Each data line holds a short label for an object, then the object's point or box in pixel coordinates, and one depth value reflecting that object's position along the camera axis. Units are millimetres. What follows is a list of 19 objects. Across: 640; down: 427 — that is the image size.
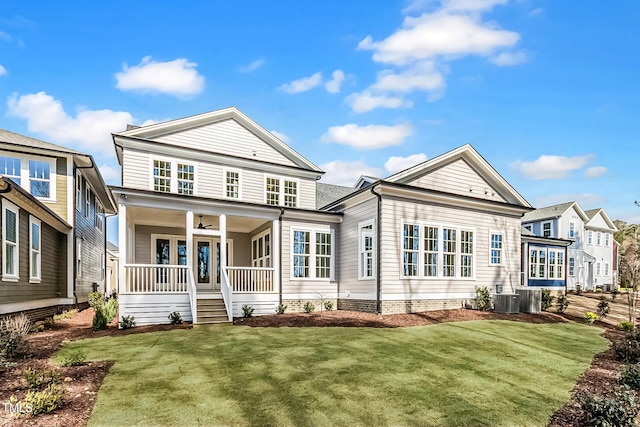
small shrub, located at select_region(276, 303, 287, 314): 14039
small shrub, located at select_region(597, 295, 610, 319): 15242
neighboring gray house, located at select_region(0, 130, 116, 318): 10562
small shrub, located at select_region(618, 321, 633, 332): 12489
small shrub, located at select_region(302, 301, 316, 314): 14219
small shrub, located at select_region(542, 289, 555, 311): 16500
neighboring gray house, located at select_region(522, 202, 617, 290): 30672
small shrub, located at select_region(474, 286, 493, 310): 14888
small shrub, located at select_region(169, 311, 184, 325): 12039
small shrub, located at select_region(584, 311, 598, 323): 14345
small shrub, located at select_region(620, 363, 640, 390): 6547
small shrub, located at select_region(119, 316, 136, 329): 11203
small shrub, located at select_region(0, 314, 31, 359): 7003
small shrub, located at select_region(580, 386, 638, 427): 4809
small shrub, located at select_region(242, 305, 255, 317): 13266
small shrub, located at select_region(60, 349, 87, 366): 6559
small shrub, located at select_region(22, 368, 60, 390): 5148
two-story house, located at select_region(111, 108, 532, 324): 13027
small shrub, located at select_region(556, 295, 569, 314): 16333
